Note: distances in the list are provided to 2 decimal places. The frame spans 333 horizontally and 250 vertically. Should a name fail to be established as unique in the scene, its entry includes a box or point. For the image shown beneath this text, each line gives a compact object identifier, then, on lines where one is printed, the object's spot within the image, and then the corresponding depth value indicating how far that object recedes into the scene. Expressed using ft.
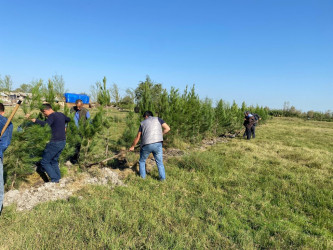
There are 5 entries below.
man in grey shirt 14.35
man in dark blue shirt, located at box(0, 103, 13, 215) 9.37
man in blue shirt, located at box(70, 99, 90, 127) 16.72
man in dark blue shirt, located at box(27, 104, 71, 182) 12.64
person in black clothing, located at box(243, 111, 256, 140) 36.04
